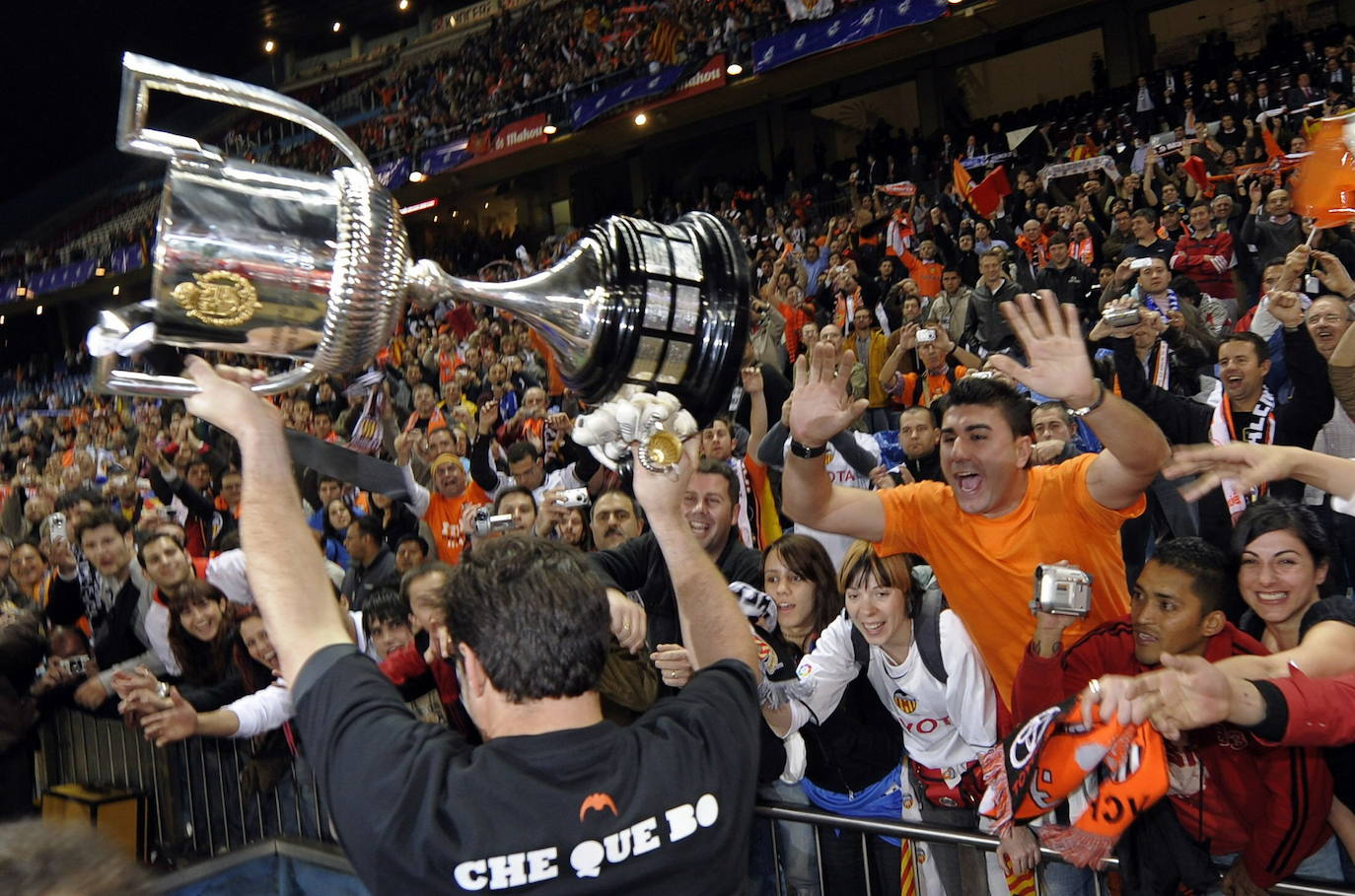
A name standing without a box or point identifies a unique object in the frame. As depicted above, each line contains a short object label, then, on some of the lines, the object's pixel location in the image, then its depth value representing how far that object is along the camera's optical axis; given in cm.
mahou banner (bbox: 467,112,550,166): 1870
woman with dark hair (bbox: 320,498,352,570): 578
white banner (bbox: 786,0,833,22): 1502
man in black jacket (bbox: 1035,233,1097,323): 739
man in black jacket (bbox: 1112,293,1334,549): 351
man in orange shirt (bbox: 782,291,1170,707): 270
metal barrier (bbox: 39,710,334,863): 364
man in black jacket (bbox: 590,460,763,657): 320
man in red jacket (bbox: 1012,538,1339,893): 223
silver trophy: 141
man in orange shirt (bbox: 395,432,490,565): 546
